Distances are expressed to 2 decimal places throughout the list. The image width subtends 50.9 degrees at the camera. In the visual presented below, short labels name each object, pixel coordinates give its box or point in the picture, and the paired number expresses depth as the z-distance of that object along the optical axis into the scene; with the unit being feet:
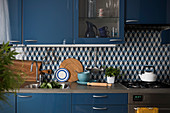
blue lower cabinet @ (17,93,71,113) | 7.16
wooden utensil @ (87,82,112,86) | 7.96
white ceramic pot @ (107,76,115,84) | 8.52
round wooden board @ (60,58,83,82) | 9.09
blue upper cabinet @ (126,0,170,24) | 7.94
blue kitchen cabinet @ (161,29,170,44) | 6.76
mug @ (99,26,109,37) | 8.07
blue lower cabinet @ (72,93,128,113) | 7.18
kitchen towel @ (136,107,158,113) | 6.83
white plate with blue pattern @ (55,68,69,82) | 8.93
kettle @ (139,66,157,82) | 8.53
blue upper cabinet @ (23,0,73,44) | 8.02
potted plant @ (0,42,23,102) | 2.47
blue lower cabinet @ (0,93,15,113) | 7.18
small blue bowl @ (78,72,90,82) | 8.44
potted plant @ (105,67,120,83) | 8.52
